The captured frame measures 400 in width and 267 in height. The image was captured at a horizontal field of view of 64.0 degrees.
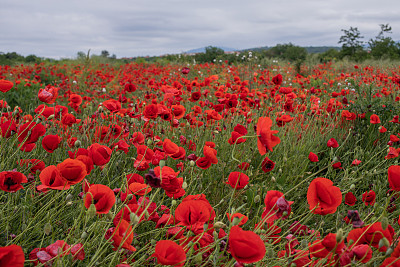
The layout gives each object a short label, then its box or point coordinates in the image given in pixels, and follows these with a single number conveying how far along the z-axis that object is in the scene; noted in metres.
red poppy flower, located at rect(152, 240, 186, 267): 0.88
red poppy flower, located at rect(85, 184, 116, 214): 1.04
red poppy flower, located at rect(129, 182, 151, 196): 1.25
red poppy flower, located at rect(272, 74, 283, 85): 3.02
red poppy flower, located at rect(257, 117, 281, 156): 1.37
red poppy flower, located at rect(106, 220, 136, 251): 0.98
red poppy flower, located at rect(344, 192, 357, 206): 1.62
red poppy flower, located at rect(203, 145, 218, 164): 1.55
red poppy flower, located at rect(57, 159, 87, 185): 1.06
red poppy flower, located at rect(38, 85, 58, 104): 1.80
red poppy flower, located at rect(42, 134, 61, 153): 1.42
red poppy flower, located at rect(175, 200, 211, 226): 1.08
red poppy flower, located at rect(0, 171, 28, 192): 1.17
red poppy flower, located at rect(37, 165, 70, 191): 1.08
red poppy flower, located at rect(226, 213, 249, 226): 1.21
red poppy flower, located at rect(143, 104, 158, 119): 1.99
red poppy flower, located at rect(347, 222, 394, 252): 1.03
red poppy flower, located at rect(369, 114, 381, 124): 2.90
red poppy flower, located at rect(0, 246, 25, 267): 0.76
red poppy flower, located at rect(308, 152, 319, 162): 2.15
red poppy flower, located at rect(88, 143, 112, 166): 1.27
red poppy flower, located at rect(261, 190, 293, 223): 1.08
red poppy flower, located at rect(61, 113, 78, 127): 1.89
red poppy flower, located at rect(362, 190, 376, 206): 1.63
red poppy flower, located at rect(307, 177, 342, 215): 1.10
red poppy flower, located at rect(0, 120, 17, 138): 1.49
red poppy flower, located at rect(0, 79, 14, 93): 1.88
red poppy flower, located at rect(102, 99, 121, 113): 2.12
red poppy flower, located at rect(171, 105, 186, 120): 2.23
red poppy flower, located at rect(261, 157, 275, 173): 1.95
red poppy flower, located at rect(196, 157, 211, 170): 1.58
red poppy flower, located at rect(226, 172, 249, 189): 1.48
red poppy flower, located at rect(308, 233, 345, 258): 0.96
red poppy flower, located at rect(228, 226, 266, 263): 0.83
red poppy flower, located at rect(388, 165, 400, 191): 1.26
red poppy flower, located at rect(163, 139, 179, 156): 1.49
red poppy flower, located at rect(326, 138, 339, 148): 2.32
